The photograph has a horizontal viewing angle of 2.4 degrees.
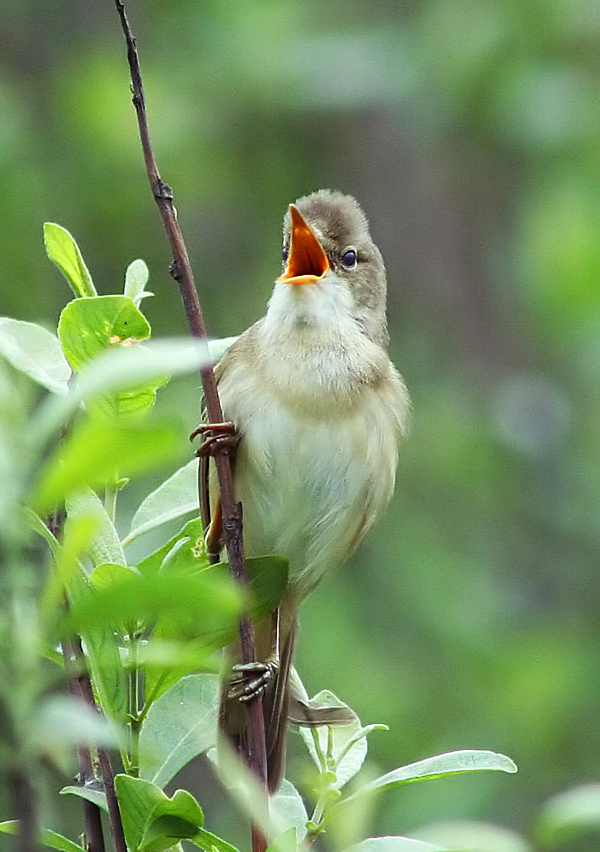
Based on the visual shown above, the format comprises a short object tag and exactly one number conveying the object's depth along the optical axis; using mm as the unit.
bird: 2670
